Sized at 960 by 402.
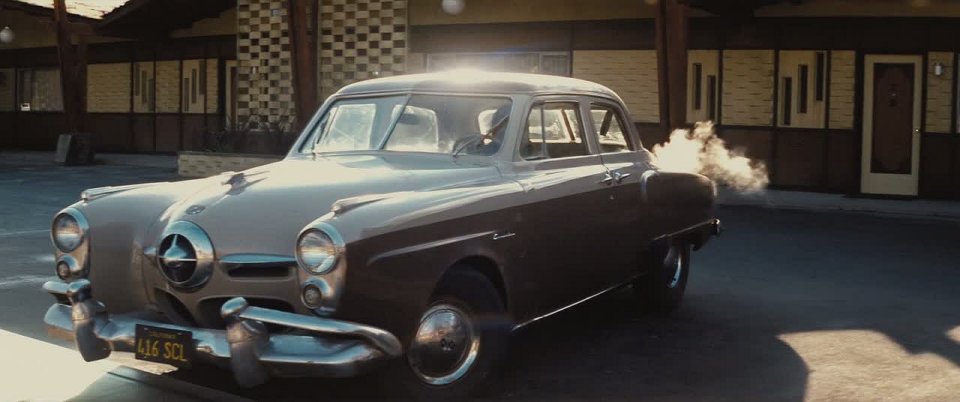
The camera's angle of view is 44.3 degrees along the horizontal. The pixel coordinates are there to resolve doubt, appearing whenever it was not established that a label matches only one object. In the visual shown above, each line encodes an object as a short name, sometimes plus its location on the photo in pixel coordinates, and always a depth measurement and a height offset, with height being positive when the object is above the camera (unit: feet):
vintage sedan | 16.22 -1.85
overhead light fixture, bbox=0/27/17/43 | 112.16 +7.87
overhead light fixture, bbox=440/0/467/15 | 78.18 +7.82
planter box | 71.72 -2.61
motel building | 62.18 +3.98
